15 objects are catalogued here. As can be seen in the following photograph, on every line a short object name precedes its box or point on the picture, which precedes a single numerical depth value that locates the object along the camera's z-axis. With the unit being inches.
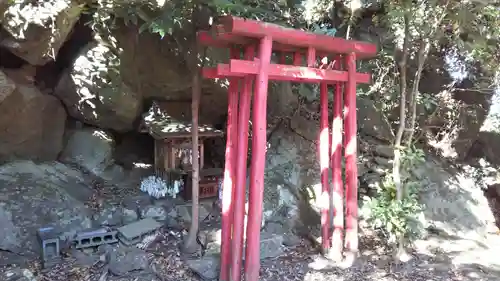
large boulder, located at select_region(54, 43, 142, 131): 304.8
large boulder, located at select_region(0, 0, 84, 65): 257.9
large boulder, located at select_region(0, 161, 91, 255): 239.9
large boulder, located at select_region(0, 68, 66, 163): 294.8
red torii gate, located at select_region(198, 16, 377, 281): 184.7
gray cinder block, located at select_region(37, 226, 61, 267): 220.8
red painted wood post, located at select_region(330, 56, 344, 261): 240.8
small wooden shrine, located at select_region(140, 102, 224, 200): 294.2
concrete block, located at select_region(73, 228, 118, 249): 236.1
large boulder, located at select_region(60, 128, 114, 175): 328.8
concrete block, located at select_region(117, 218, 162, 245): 245.3
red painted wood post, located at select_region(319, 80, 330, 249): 242.5
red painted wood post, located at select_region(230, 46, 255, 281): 199.0
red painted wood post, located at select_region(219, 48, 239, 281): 208.5
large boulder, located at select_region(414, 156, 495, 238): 315.9
